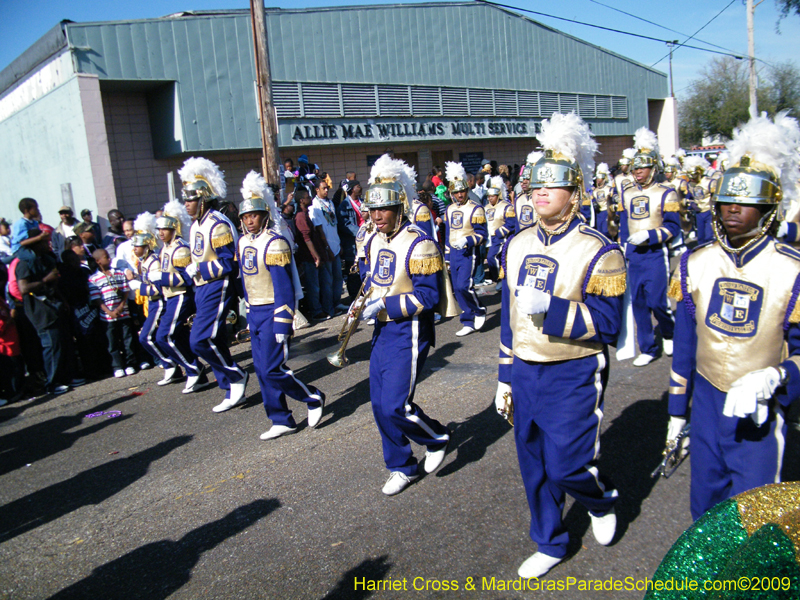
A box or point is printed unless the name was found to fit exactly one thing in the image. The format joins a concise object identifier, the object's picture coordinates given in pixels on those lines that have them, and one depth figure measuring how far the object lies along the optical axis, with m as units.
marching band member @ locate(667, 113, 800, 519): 2.57
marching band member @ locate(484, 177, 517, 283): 9.49
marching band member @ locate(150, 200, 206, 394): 6.75
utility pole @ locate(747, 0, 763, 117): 28.28
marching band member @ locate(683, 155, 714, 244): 10.35
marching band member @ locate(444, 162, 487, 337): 8.70
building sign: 15.41
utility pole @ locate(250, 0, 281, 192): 9.32
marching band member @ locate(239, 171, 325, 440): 5.28
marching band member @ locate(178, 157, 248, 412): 6.19
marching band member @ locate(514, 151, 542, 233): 8.86
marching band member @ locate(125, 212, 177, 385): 7.20
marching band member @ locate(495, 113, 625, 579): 2.93
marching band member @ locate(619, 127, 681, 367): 6.39
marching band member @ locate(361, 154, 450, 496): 4.06
